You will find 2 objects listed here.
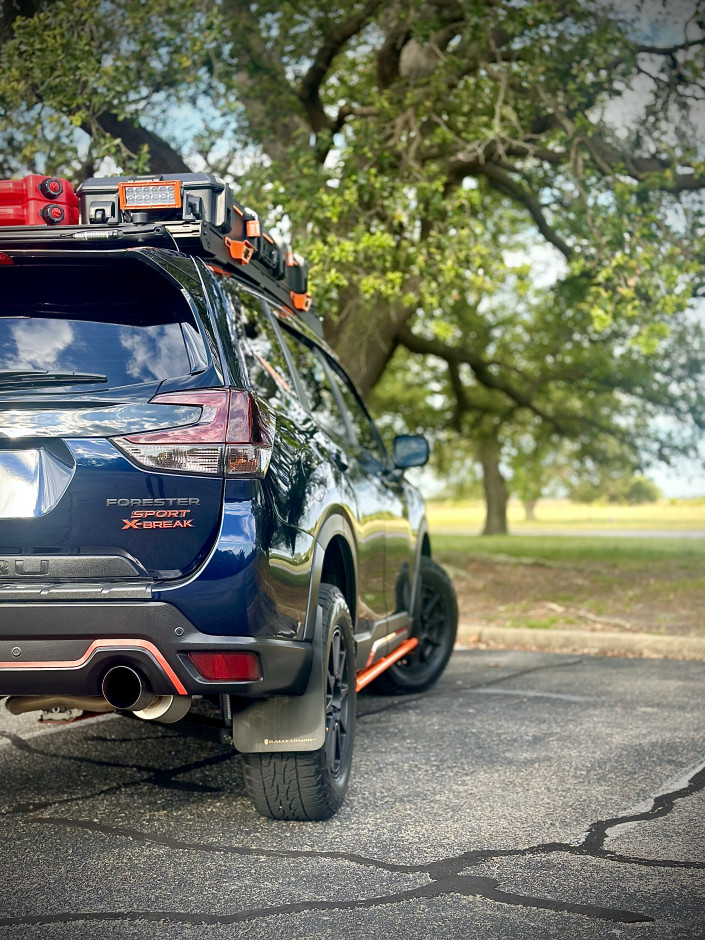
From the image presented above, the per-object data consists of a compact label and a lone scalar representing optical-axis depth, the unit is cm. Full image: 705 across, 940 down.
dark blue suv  362
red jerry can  413
